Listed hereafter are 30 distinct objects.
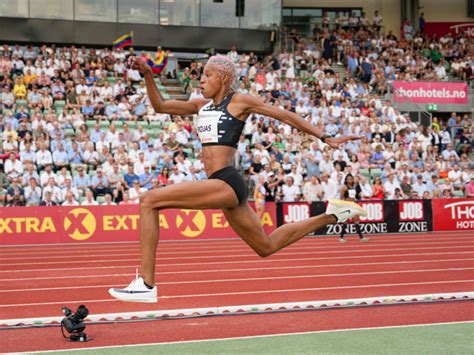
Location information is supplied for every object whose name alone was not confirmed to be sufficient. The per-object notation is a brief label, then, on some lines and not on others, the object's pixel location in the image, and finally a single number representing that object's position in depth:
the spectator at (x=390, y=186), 19.94
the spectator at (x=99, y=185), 17.56
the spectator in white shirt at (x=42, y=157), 17.58
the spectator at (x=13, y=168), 17.16
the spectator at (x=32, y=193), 16.91
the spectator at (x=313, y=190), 18.52
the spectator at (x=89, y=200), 16.81
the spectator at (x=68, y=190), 16.98
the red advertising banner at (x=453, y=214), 20.06
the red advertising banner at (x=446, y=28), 34.94
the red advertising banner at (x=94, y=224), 16.56
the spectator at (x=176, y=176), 17.87
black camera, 6.08
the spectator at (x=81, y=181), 17.42
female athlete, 5.50
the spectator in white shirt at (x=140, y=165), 18.03
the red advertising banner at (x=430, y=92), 25.52
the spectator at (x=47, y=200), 16.83
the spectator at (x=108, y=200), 17.11
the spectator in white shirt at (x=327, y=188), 18.70
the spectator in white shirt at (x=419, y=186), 20.62
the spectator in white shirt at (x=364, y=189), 19.23
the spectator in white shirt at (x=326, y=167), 19.61
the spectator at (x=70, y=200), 16.80
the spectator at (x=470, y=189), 20.78
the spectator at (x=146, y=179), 17.83
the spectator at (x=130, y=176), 17.88
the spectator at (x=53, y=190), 16.91
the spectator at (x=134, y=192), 17.42
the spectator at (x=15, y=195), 16.81
